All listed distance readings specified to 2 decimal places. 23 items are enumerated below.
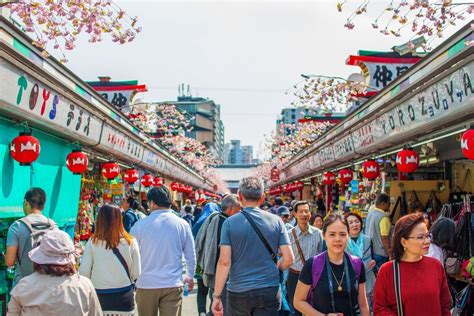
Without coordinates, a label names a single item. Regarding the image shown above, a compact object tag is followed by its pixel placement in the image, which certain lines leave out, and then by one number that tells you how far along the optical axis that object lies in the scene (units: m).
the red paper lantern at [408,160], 9.41
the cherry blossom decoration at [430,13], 5.80
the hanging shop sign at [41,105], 6.54
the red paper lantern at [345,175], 15.48
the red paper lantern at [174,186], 30.08
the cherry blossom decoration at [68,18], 6.80
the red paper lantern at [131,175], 15.60
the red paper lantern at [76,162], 9.72
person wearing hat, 3.67
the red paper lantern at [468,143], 6.32
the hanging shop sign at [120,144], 11.73
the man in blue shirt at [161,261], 6.07
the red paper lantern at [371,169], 11.71
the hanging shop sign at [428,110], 6.36
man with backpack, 5.96
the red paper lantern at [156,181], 20.03
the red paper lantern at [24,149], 7.41
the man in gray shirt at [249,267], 5.11
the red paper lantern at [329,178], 18.77
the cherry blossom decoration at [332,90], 14.42
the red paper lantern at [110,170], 13.02
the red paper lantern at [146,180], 19.06
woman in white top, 5.59
